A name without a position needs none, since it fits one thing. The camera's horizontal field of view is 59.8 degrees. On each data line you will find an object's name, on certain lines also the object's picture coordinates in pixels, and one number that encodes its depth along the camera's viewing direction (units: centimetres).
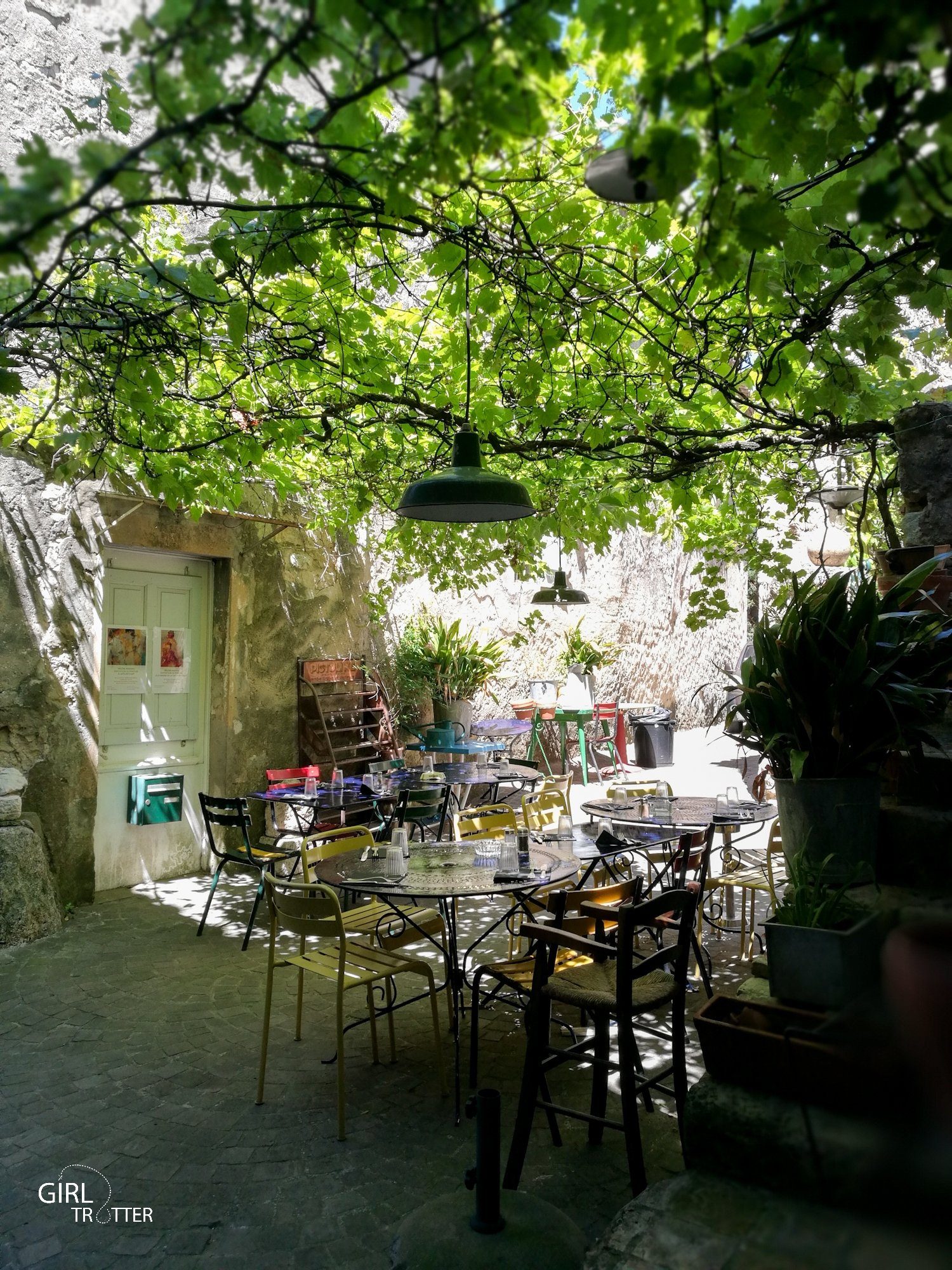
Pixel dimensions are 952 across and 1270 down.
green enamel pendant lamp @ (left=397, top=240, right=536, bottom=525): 282
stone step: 127
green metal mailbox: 630
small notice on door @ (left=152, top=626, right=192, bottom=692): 664
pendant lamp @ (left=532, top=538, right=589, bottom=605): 677
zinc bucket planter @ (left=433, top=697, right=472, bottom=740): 902
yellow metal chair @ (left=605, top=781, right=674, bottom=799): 589
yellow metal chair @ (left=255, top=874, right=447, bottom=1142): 314
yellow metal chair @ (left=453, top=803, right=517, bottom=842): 486
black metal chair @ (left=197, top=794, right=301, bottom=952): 523
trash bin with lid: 1154
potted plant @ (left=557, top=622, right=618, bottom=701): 1198
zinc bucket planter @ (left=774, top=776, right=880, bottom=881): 250
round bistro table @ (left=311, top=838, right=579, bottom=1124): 335
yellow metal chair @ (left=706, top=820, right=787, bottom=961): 458
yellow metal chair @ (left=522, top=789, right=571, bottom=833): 520
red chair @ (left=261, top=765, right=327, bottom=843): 637
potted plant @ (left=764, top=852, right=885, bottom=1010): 185
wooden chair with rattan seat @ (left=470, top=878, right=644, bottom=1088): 307
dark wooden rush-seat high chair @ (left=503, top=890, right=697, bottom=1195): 254
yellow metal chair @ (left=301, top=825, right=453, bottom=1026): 377
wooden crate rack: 755
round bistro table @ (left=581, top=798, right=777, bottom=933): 465
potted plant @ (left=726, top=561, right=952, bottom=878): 247
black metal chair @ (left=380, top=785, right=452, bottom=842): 550
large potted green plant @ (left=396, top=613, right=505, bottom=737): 909
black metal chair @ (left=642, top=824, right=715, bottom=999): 389
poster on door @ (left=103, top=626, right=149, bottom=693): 628
